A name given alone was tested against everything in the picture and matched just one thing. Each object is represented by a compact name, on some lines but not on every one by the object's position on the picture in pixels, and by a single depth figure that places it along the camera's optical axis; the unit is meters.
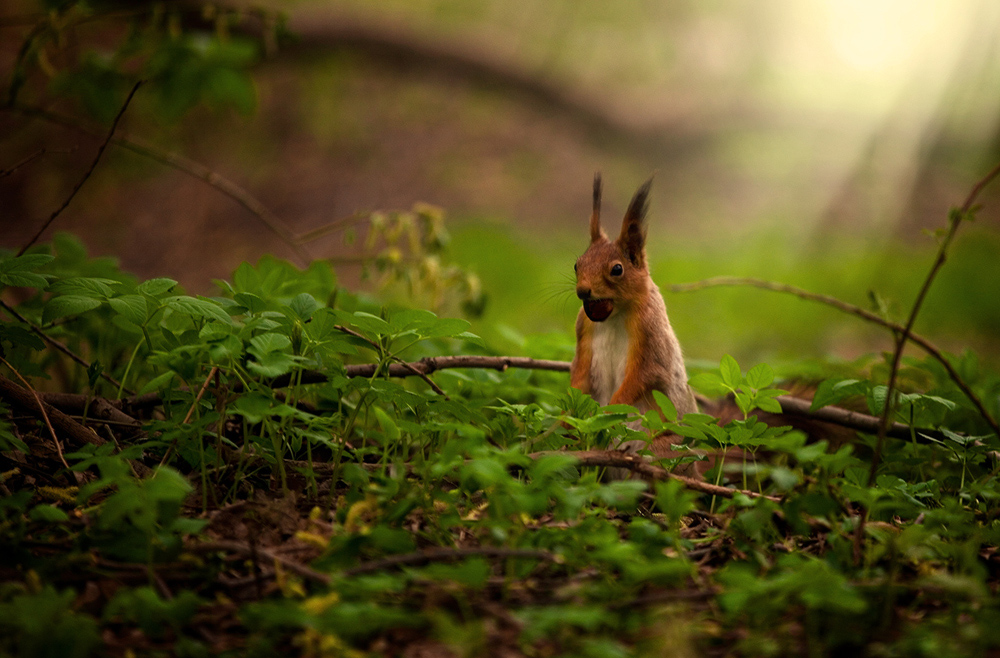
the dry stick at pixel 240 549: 6.03
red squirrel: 6.22
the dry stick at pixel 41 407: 6.10
